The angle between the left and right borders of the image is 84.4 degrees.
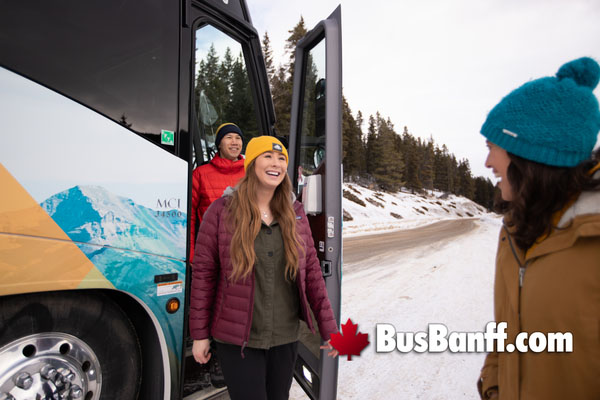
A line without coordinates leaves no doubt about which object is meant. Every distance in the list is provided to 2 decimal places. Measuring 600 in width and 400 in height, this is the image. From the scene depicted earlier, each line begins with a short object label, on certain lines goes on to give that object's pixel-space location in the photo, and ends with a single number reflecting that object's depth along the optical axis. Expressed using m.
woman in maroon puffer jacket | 1.68
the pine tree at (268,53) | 22.65
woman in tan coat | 0.91
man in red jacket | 2.88
